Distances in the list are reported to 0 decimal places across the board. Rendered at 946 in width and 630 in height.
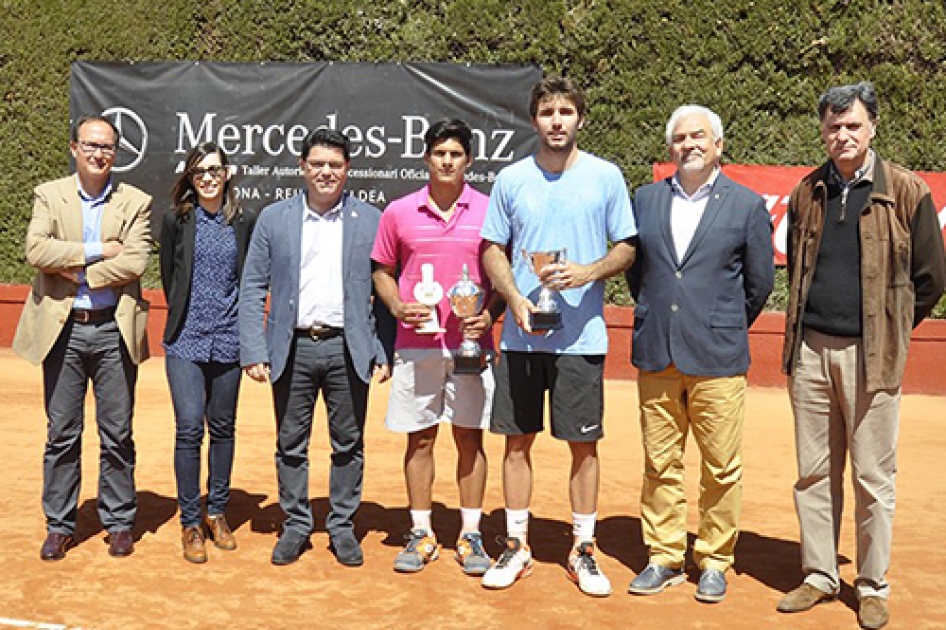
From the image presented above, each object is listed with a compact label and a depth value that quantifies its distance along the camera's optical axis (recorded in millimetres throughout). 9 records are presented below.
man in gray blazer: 5066
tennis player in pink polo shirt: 4945
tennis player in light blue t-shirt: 4723
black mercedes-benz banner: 11172
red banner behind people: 10812
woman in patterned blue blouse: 5145
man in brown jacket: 4434
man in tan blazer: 5043
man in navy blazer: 4668
